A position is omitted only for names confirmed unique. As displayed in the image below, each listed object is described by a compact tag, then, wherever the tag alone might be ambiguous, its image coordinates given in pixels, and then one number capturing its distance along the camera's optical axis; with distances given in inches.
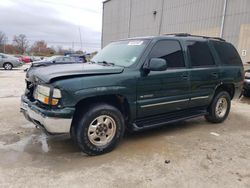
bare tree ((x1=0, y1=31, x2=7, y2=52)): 2651.1
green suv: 126.6
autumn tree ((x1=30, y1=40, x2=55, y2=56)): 2690.9
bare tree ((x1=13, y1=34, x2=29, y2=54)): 2949.6
